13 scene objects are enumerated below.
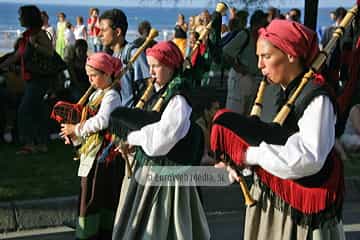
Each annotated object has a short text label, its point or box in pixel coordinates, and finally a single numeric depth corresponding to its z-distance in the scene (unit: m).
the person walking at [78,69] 14.15
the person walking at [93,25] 27.27
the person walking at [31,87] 12.49
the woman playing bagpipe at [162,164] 6.60
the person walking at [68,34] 27.26
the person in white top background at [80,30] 29.30
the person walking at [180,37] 18.93
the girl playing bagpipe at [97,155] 7.62
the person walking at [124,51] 8.04
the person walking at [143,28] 16.14
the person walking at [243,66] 12.80
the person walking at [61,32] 27.68
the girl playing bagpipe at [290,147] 4.90
